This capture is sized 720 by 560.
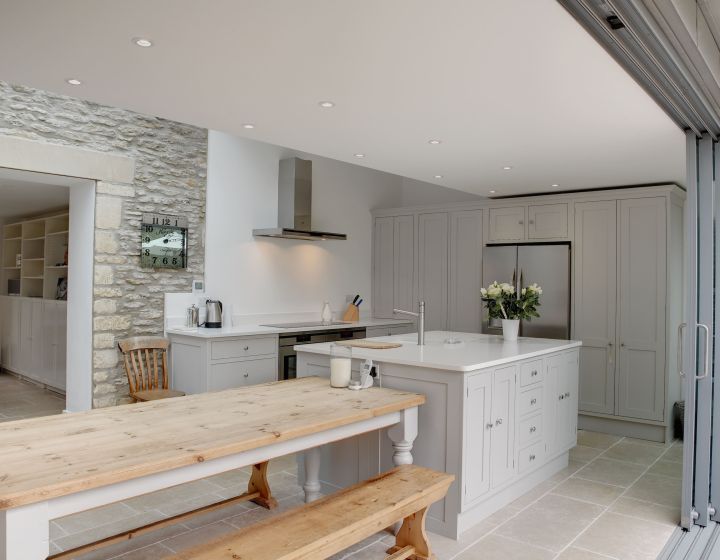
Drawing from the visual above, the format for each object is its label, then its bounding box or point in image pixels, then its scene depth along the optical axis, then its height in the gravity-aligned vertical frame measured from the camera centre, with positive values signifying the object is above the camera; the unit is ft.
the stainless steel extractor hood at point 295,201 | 19.63 +2.79
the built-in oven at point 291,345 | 17.53 -2.05
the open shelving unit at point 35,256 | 23.04 +0.84
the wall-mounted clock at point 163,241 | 16.60 +1.09
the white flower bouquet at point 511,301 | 14.06 -0.44
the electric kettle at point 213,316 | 17.63 -1.18
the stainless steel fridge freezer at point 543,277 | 18.11 +0.25
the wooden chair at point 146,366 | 15.29 -2.52
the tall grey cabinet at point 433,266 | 20.66 +0.64
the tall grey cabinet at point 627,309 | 16.57 -0.72
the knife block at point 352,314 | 22.59 -1.33
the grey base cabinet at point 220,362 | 15.64 -2.40
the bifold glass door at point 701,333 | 10.33 -0.85
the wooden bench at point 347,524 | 6.44 -3.10
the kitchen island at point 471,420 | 9.98 -2.69
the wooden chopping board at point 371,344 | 12.29 -1.42
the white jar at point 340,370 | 10.21 -1.62
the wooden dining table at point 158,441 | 5.15 -1.91
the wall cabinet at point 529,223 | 18.54 +2.09
